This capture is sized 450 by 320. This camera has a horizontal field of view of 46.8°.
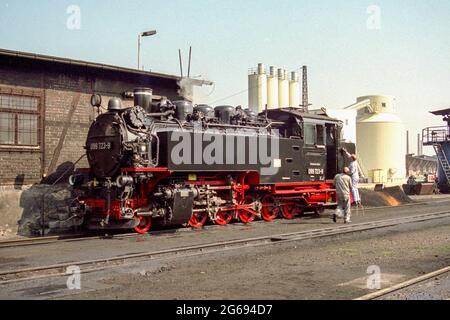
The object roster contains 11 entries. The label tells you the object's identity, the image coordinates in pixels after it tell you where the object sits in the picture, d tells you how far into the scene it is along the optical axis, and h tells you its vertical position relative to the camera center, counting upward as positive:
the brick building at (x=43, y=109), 15.05 +1.98
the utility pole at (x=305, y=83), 50.81 +8.86
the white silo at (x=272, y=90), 55.84 +8.99
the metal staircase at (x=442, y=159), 35.78 +1.04
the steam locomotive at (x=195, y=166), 12.40 +0.20
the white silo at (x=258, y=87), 54.53 +9.17
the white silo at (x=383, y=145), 55.56 +3.14
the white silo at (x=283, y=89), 57.44 +9.41
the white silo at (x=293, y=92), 58.88 +9.27
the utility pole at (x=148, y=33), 22.55 +6.15
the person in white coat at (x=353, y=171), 17.59 +0.09
